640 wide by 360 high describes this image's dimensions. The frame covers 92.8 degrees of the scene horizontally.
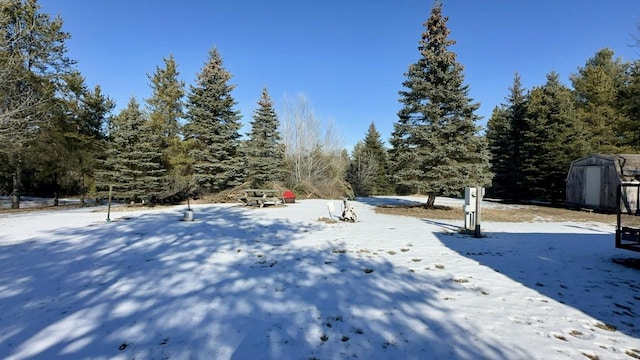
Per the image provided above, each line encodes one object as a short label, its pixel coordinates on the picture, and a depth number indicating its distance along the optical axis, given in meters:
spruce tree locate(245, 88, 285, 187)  26.22
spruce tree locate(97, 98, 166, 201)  18.34
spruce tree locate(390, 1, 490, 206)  14.80
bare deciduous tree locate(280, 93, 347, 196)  32.75
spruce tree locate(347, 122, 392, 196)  36.69
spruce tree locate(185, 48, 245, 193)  22.61
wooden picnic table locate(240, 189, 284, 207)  17.45
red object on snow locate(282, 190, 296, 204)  20.39
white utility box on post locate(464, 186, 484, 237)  9.25
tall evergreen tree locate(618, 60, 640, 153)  20.14
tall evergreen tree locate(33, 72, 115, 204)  19.70
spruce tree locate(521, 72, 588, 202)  20.91
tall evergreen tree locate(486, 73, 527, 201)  25.05
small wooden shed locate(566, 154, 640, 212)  15.63
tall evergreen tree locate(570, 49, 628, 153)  23.47
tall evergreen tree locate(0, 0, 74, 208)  15.41
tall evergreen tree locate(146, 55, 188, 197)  23.09
